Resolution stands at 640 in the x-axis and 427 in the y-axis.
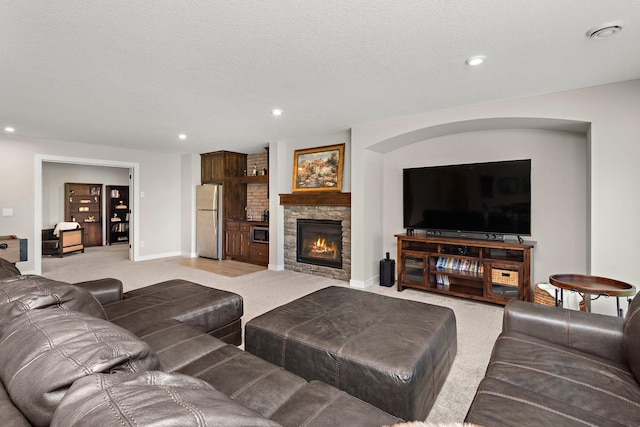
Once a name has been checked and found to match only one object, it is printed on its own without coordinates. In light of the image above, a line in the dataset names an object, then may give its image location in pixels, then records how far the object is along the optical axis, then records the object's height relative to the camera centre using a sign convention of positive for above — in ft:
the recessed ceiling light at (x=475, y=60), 7.80 +3.89
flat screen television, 11.85 +0.62
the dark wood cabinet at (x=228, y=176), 21.75 +2.66
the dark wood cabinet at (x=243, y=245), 19.84 -2.11
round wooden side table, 7.67 -1.92
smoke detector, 6.40 +3.84
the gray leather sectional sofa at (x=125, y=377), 1.96 -1.29
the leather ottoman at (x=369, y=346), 4.98 -2.42
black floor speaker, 14.71 -2.80
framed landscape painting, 16.07 +2.40
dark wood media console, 11.43 -2.19
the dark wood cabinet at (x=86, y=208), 27.71 +0.47
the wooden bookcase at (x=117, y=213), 30.50 +0.00
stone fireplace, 15.98 -1.17
